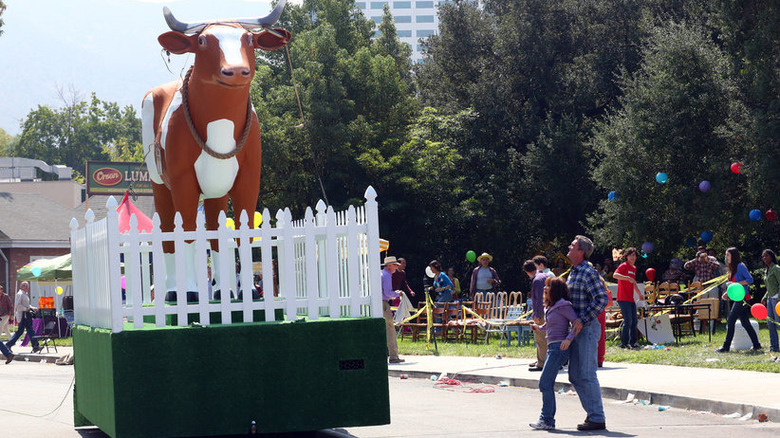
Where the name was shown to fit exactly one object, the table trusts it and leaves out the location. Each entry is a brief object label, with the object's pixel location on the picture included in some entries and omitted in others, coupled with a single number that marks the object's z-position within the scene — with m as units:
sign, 50.44
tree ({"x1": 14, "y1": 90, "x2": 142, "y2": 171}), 98.69
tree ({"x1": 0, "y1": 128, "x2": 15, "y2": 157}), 104.50
